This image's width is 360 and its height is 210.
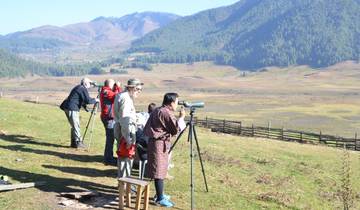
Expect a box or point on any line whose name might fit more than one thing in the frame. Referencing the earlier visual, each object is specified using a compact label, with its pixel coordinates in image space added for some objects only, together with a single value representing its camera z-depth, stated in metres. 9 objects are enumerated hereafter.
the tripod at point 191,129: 10.80
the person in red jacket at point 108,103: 14.24
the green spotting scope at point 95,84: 15.59
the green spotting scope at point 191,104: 10.80
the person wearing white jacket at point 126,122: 11.24
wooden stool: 10.17
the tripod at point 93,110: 16.81
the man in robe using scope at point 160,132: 10.36
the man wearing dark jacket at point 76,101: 15.78
